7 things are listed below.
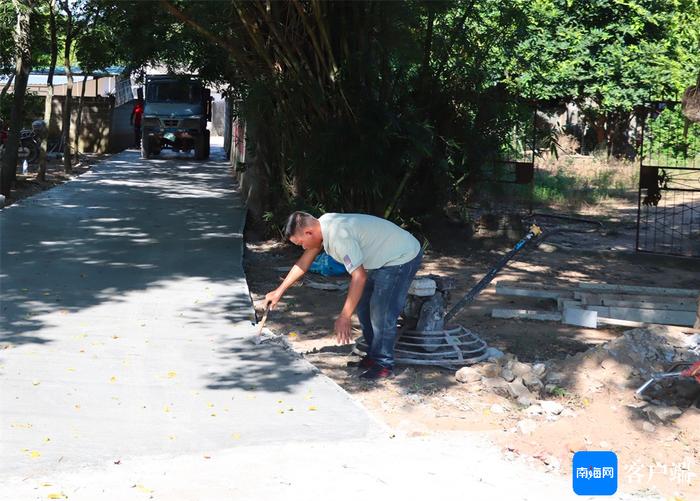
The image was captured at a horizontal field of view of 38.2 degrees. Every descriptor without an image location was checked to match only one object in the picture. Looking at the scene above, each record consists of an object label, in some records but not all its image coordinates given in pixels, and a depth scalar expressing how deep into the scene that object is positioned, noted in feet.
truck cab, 94.79
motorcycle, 78.59
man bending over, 22.06
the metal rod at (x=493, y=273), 25.94
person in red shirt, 106.73
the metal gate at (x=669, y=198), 48.16
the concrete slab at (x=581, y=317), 31.12
